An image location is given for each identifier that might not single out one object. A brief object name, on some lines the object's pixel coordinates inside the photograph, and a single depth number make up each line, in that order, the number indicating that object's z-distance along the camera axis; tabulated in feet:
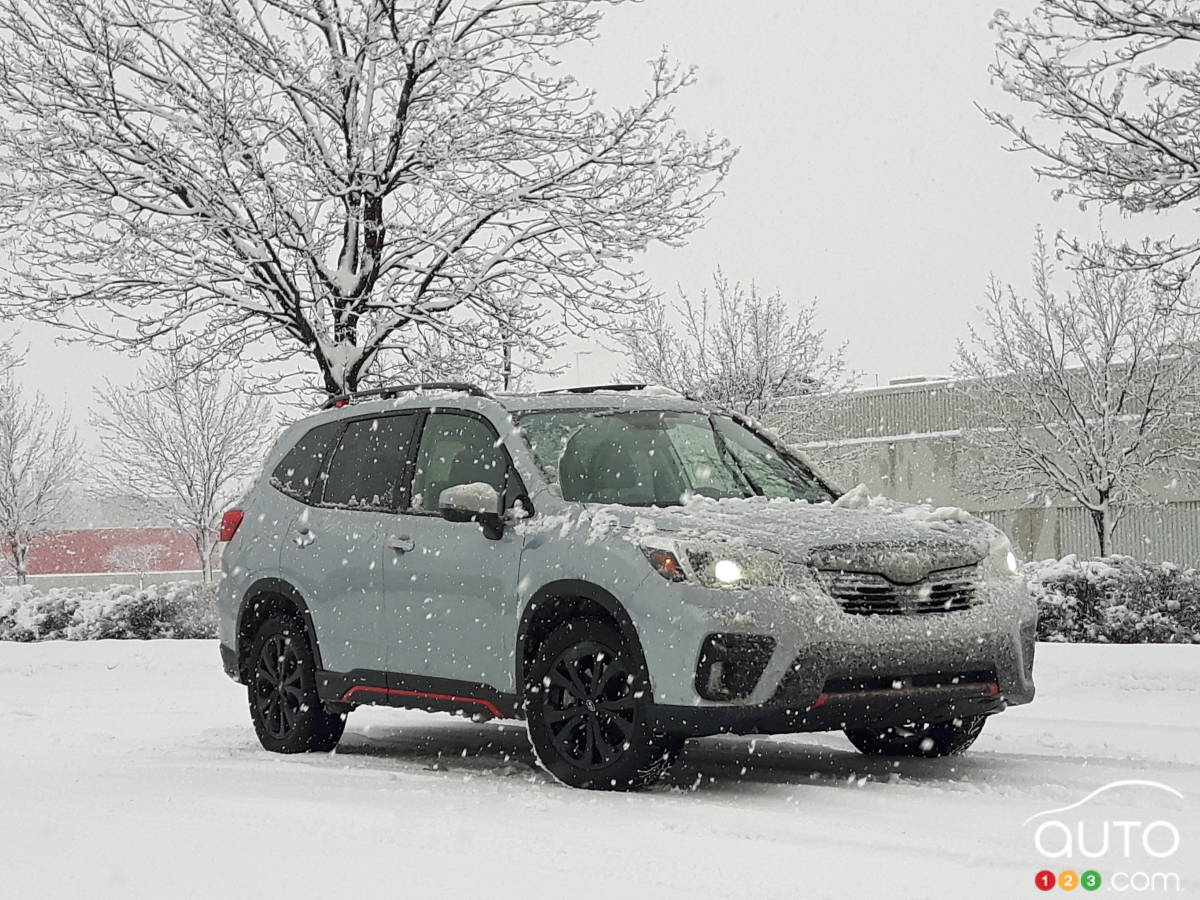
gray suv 21.33
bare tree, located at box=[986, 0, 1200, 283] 39.93
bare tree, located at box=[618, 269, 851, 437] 108.37
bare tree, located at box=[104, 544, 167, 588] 227.81
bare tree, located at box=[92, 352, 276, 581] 142.41
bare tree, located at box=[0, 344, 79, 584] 141.79
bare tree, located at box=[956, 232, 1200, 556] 103.96
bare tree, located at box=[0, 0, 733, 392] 54.39
